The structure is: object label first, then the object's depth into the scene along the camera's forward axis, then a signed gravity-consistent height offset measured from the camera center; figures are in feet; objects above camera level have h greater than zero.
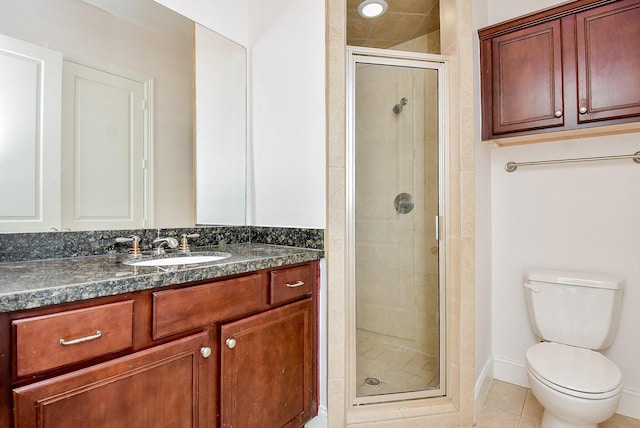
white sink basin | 4.20 -0.60
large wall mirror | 3.93 +1.51
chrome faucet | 4.70 -0.37
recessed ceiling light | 6.45 +4.30
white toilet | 4.34 -2.28
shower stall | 5.57 -0.14
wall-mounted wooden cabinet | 5.04 +2.53
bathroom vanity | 2.46 -1.25
